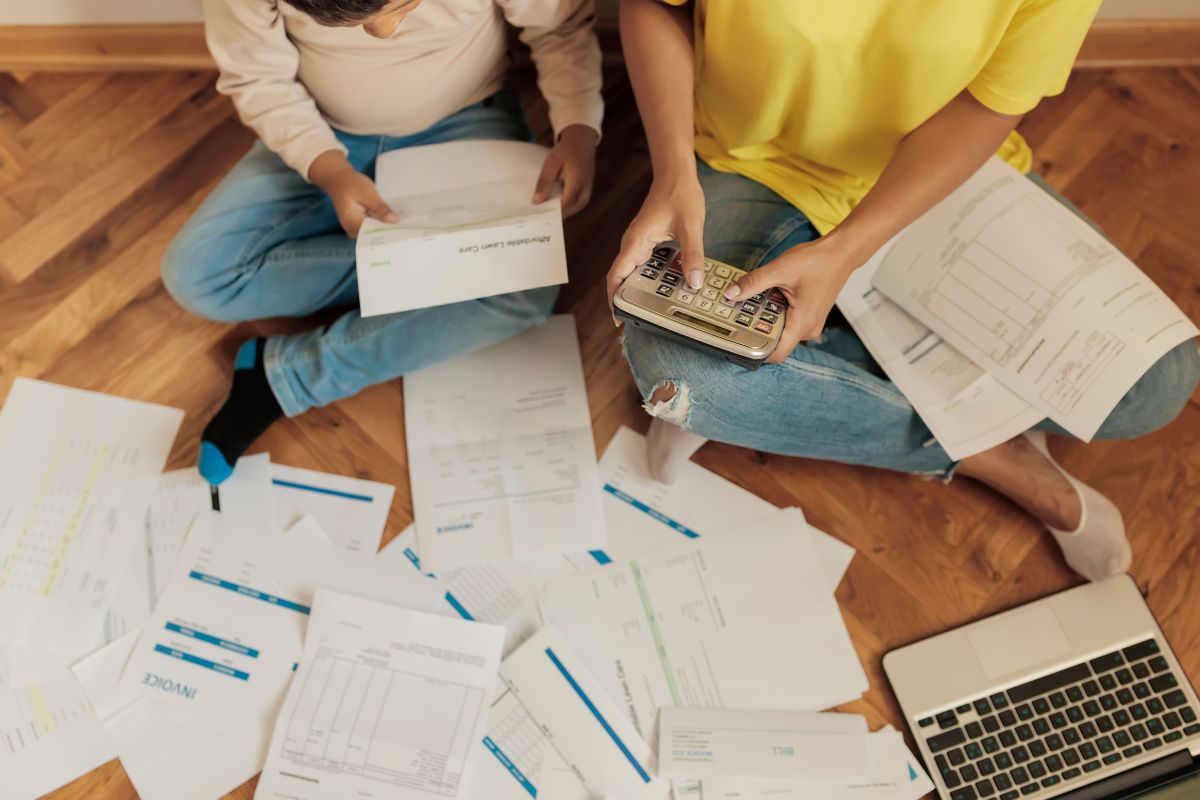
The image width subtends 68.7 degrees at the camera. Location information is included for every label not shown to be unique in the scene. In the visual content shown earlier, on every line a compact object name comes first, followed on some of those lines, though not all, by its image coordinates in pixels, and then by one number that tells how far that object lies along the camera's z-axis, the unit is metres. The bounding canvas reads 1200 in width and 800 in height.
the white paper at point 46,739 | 0.90
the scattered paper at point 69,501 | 0.96
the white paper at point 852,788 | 0.88
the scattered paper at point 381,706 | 0.89
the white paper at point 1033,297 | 0.85
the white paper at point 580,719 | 0.89
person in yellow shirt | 0.75
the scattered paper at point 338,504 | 1.00
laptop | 0.86
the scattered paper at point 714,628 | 0.92
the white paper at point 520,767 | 0.89
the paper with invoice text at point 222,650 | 0.90
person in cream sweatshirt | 0.94
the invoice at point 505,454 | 0.99
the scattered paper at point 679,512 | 0.99
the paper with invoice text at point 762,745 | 0.88
